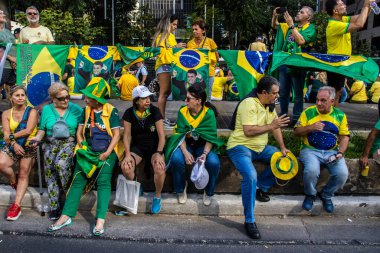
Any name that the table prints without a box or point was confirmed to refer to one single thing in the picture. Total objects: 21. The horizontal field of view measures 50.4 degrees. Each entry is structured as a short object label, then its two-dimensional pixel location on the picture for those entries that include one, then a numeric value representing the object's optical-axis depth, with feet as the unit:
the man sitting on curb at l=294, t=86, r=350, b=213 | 14.89
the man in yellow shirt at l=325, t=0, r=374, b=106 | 18.28
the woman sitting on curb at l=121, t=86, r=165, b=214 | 15.02
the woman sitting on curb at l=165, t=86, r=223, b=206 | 15.20
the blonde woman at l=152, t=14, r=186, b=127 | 20.66
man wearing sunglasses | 22.24
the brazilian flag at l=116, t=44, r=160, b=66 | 20.95
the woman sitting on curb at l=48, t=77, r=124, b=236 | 14.24
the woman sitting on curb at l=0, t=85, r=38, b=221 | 15.15
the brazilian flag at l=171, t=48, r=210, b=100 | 20.90
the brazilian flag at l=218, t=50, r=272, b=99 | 20.66
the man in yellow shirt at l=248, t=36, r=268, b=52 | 34.40
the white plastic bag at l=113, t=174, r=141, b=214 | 14.83
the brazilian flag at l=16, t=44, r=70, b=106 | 20.63
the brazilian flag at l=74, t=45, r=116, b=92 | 21.22
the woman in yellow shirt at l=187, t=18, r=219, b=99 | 21.25
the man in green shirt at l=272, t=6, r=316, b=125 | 19.45
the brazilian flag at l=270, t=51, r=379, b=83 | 18.93
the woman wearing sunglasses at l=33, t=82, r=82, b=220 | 14.87
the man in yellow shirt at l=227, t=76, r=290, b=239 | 14.26
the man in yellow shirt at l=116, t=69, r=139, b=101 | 34.35
